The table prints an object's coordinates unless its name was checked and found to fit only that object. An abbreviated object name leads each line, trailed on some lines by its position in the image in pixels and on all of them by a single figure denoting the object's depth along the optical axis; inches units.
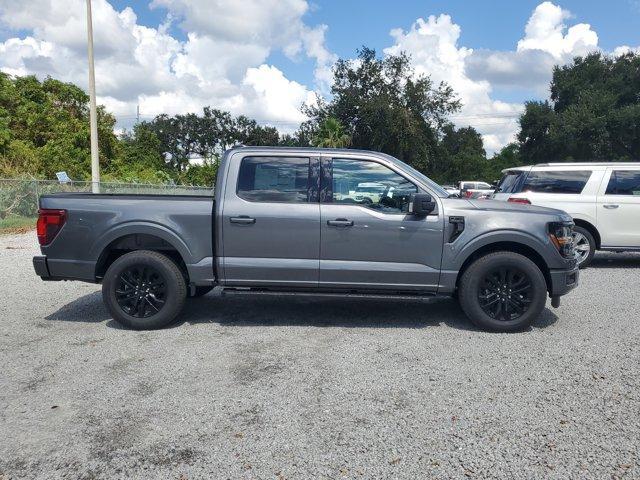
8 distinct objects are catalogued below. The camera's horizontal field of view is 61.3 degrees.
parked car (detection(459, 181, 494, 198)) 1610.5
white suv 374.6
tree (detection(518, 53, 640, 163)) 1507.1
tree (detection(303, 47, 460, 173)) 1793.8
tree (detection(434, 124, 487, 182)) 2423.5
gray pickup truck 217.0
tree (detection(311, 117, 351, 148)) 1813.5
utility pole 680.4
